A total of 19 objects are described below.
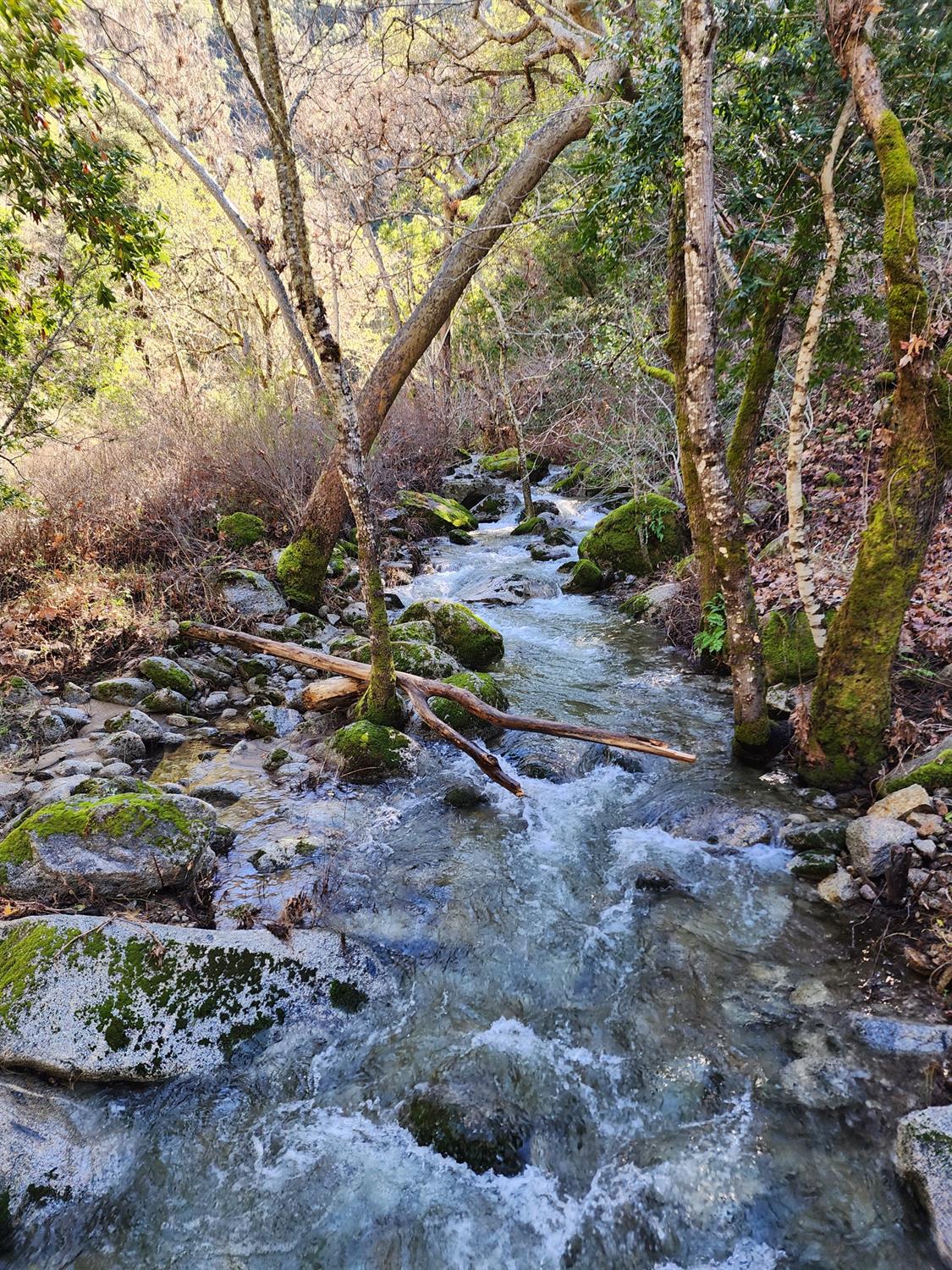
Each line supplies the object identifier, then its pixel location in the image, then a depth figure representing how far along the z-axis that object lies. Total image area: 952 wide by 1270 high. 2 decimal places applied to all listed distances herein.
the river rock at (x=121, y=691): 6.42
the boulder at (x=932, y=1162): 2.22
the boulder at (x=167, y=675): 6.74
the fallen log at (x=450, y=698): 4.85
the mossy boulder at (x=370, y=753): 5.59
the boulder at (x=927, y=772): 4.05
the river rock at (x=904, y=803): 3.91
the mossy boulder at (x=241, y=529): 9.79
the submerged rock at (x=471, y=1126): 2.67
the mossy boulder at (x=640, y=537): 10.41
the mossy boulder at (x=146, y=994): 2.83
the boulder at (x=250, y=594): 8.38
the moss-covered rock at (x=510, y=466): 19.36
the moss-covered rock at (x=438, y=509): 14.22
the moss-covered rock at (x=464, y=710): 6.17
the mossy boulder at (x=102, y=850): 3.53
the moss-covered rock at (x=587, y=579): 10.93
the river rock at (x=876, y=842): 3.74
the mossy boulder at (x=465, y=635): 8.00
